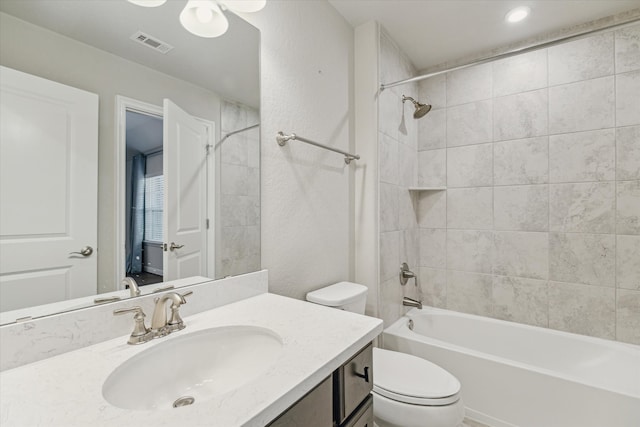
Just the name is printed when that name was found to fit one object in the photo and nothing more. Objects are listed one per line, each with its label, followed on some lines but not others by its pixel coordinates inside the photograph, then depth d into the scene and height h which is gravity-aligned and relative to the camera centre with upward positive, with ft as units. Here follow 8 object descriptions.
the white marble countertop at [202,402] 1.57 -1.12
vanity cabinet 1.97 -1.49
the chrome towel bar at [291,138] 4.34 +1.19
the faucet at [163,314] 2.63 -0.93
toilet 3.84 -2.51
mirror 2.32 +1.26
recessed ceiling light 5.74 +4.16
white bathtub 4.55 -2.97
